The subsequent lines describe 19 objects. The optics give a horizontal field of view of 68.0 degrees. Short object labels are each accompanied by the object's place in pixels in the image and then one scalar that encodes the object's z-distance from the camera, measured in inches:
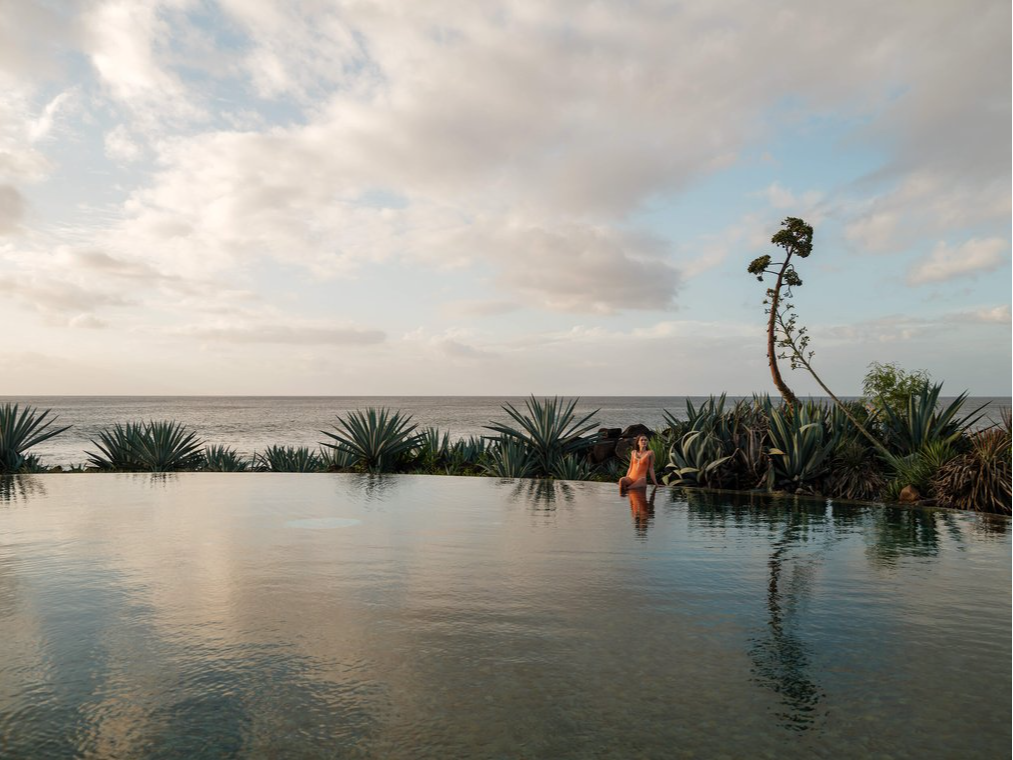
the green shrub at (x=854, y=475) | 402.0
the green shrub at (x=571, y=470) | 512.4
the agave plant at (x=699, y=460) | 433.4
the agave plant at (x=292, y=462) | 613.9
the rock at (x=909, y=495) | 369.7
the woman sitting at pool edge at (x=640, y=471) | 395.5
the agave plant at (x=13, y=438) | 520.7
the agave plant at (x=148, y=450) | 548.1
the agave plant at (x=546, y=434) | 532.4
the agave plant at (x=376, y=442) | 540.1
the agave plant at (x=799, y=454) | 414.6
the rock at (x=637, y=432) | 602.2
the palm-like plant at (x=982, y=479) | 343.3
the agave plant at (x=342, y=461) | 557.0
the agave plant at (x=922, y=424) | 431.8
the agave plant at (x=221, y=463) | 594.5
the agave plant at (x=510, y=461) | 510.3
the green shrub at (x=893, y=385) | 716.7
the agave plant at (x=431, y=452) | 566.6
